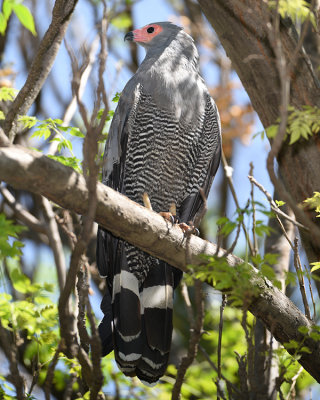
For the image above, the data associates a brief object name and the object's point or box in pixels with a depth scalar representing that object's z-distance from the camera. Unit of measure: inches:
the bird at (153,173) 346.6
